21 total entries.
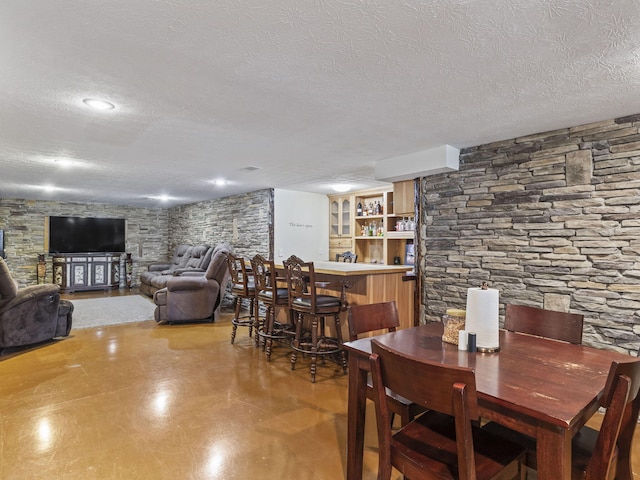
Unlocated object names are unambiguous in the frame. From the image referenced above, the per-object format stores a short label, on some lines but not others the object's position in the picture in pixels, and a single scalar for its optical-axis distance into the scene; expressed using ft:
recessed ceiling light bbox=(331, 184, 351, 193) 19.02
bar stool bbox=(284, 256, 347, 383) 11.09
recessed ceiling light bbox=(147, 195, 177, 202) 23.49
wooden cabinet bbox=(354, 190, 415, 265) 19.24
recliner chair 13.05
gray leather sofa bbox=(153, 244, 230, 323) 17.85
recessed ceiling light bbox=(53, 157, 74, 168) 13.30
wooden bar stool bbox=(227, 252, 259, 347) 14.14
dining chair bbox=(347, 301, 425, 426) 6.00
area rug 18.14
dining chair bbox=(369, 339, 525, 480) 3.61
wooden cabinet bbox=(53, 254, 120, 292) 26.84
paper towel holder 5.63
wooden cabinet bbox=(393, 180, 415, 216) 13.57
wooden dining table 3.65
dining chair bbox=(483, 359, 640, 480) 3.74
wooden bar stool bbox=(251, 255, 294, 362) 12.59
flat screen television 27.35
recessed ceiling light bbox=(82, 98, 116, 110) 7.84
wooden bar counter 12.06
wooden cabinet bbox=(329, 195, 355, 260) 21.74
